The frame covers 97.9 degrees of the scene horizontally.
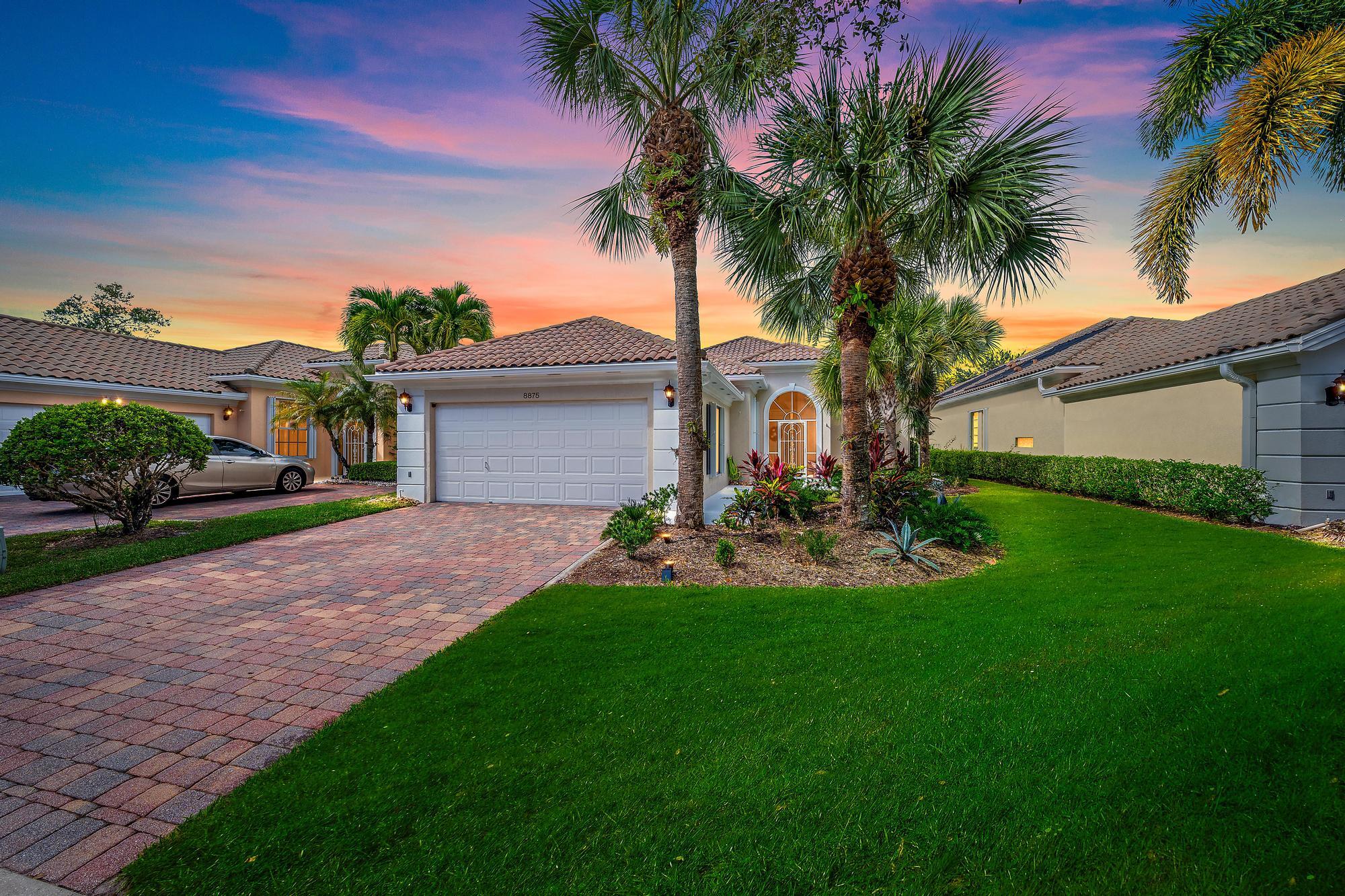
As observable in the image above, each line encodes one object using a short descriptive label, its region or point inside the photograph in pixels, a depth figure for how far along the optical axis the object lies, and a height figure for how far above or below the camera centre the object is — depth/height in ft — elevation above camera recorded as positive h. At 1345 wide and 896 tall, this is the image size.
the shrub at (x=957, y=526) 25.85 -3.54
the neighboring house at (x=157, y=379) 44.62 +6.39
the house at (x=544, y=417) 37.60 +2.34
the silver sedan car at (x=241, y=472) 42.68 -1.53
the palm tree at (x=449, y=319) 59.41 +13.73
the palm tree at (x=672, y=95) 24.93 +16.50
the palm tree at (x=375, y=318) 54.44 +12.75
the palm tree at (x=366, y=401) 53.47 +4.75
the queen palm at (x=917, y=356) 43.96 +7.64
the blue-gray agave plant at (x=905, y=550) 22.72 -4.03
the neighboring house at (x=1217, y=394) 27.53 +3.45
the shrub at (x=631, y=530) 23.11 -3.18
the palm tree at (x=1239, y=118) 24.67 +15.40
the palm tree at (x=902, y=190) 23.22 +11.05
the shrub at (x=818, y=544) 22.44 -3.67
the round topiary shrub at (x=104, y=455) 24.77 -0.07
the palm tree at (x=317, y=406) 52.85 +4.24
